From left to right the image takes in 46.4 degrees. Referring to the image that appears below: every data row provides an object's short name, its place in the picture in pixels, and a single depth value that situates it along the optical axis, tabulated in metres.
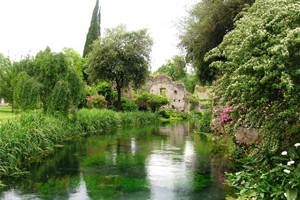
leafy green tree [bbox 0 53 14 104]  35.00
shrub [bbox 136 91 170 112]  41.07
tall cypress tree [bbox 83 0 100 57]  43.78
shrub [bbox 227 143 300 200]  6.71
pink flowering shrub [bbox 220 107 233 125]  14.93
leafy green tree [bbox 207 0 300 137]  7.06
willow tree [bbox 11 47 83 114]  17.88
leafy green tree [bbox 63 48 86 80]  40.44
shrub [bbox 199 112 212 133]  25.19
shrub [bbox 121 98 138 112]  37.34
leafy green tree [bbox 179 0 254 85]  16.67
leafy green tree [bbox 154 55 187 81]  71.62
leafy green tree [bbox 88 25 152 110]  32.25
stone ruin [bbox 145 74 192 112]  51.19
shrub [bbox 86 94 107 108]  32.28
